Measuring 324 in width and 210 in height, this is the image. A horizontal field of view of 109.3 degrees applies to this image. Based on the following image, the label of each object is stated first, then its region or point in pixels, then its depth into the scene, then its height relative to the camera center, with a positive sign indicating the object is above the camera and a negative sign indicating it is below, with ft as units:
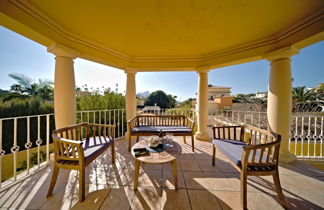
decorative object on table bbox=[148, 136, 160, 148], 6.15 -2.09
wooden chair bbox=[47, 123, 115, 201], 4.72 -2.43
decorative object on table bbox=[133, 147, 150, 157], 5.41 -2.33
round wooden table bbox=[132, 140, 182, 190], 4.99 -2.43
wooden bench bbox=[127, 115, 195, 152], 9.22 -2.05
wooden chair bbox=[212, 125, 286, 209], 4.46 -2.52
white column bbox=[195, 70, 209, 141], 11.91 -0.37
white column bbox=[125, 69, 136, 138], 11.91 +0.69
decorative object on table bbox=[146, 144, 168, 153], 5.83 -2.32
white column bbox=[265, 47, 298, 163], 7.49 +0.50
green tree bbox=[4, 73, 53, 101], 23.45 +3.29
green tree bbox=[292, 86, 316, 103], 26.94 +2.78
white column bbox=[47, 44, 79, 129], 7.29 +1.02
